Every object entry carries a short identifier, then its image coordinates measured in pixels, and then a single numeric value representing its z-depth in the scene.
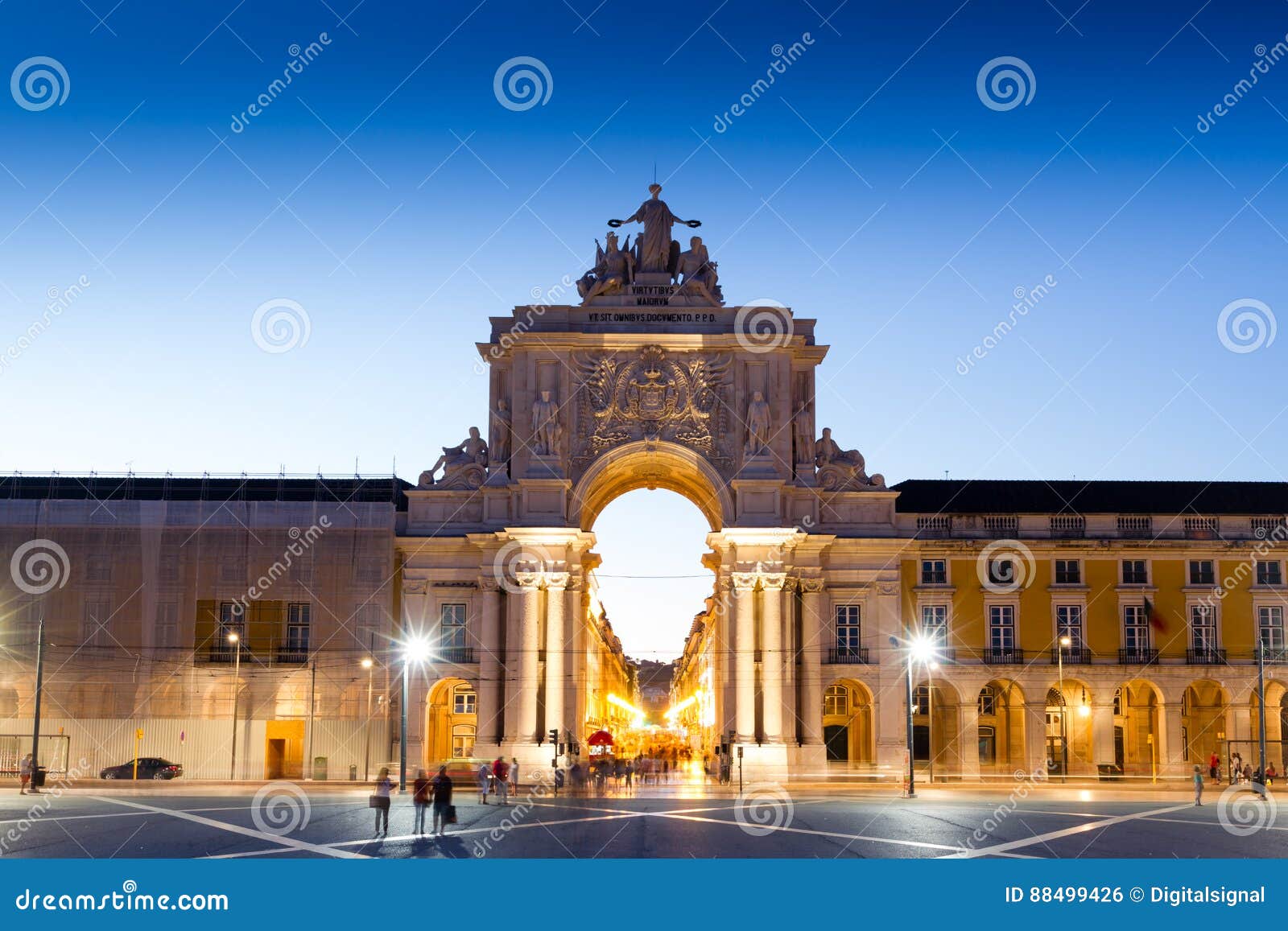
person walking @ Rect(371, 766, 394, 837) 34.50
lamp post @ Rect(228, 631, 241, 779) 65.19
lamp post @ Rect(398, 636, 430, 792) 59.47
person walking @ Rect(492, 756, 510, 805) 51.06
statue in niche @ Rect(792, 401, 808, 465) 70.94
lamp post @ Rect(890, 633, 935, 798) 69.62
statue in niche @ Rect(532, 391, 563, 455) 68.88
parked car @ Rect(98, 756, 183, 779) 64.19
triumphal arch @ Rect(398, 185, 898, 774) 67.62
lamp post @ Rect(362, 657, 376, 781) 65.88
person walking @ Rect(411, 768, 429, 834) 36.38
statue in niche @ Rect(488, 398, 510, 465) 70.56
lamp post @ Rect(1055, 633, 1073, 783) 69.00
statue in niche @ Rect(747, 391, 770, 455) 68.81
